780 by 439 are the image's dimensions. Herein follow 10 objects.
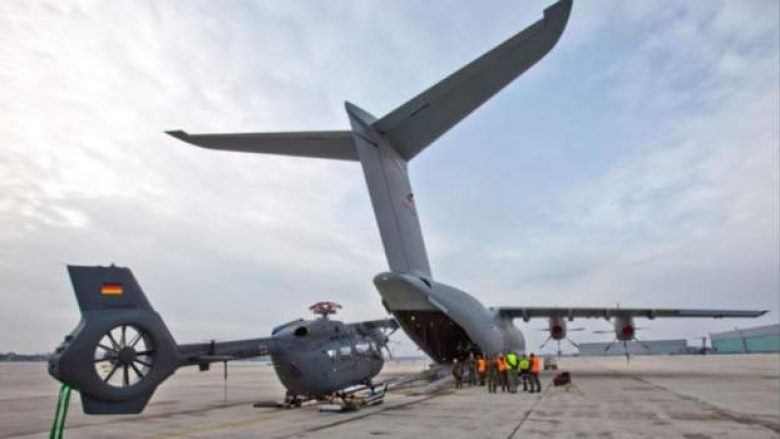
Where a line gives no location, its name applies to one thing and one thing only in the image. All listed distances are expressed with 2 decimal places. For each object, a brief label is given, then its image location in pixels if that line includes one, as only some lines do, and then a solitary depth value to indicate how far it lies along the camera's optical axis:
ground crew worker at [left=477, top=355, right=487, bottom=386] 18.03
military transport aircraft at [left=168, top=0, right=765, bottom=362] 12.76
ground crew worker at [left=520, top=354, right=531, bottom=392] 15.98
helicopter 5.95
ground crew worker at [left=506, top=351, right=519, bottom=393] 15.94
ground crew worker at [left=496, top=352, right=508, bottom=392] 16.07
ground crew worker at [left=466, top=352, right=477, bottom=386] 19.09
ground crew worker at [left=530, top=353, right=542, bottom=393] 15.79
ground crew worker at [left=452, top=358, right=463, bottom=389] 17.83
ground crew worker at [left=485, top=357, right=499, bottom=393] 16.05
